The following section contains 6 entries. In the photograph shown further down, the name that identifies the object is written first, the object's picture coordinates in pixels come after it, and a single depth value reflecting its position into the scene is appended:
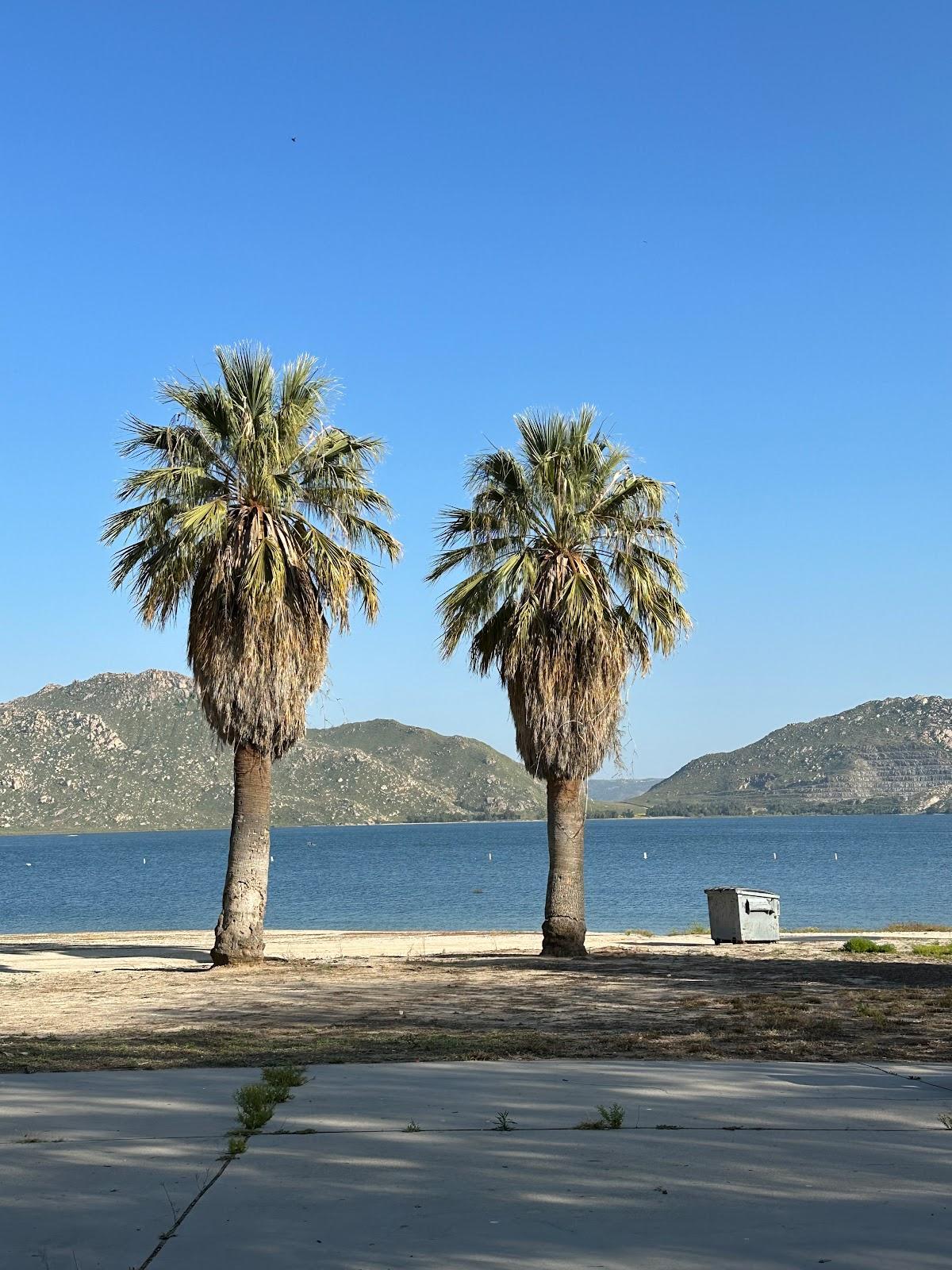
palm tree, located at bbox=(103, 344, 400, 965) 19.02
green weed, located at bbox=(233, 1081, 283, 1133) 6.65
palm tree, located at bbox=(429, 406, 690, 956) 20.20
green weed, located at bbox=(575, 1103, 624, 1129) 6.57
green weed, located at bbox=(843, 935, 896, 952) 22.06
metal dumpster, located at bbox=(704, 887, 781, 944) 24.11
